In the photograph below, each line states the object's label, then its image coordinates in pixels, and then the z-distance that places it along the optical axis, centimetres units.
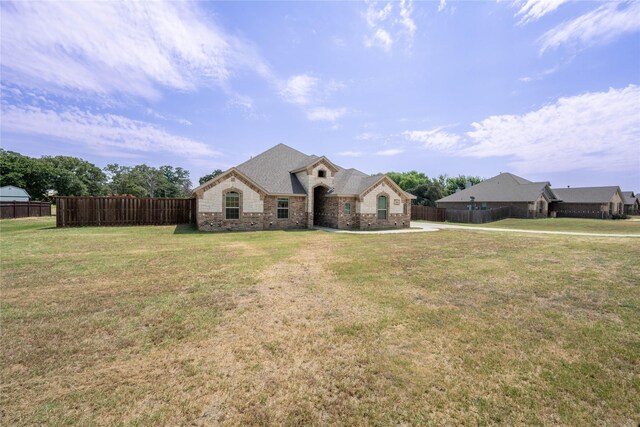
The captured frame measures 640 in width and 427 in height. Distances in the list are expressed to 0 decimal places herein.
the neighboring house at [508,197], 3735
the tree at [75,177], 6141
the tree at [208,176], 7588
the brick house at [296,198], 1989
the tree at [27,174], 5619
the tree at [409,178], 7619
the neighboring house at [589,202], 3991
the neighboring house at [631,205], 5174
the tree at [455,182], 7707
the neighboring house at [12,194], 4744
